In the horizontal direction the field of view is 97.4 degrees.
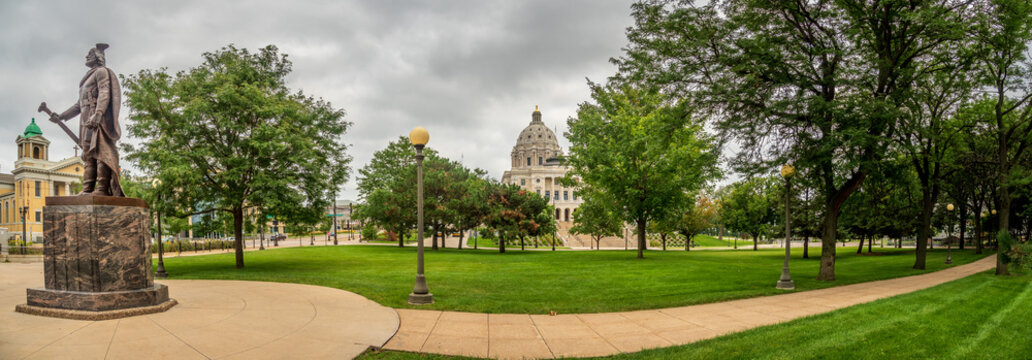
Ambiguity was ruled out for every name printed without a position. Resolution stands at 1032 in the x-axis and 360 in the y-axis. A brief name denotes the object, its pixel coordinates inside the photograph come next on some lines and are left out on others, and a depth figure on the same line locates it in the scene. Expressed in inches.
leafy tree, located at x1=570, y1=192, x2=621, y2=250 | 1165.1
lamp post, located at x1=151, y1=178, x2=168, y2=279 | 661.9
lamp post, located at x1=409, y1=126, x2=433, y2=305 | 419.2
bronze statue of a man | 354.6
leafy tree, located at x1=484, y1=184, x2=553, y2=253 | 1357.0
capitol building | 4744.1
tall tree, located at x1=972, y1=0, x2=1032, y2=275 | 540.1
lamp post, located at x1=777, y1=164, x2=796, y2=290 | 543.6
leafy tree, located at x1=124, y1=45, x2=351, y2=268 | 690.8
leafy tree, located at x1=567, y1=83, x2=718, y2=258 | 1002.1
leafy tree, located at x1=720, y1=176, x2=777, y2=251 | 1685.5
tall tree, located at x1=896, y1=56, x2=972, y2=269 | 602.2
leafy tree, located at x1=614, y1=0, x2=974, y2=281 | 538.6
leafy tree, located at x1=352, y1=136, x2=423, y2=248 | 1472.7
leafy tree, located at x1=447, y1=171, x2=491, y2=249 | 1395.2
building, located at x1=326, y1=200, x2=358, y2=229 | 6044.8
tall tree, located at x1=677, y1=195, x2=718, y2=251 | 1766.7
